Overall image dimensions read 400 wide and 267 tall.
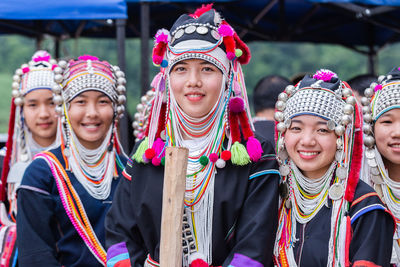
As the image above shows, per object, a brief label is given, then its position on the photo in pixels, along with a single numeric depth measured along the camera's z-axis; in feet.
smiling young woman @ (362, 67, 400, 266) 19.24
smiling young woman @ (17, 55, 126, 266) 20.44
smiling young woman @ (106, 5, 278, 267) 17.21
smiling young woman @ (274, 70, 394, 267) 16.65
